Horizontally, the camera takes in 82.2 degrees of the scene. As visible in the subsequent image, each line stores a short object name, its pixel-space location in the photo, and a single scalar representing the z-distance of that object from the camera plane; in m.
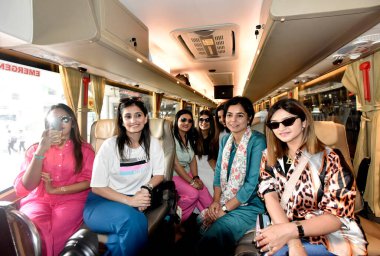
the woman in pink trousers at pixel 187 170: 3.07
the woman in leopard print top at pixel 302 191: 1.43
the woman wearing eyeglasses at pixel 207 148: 3.55
